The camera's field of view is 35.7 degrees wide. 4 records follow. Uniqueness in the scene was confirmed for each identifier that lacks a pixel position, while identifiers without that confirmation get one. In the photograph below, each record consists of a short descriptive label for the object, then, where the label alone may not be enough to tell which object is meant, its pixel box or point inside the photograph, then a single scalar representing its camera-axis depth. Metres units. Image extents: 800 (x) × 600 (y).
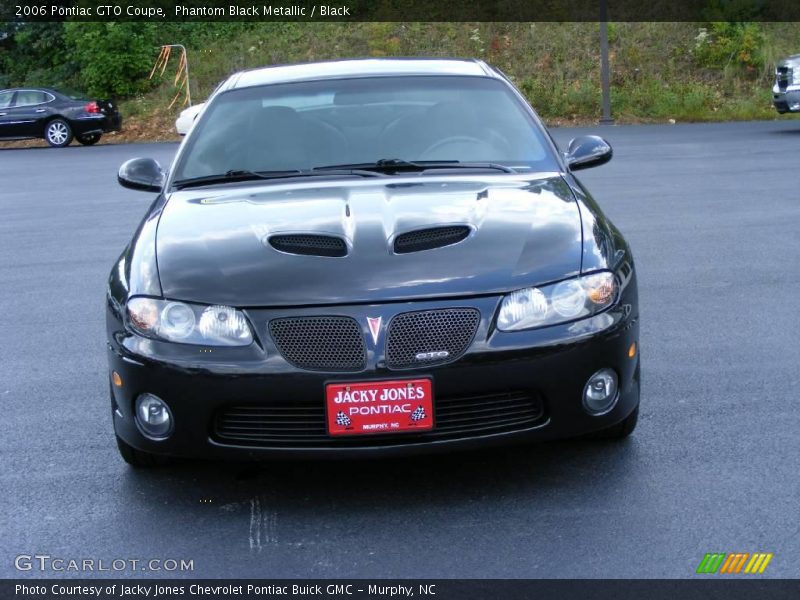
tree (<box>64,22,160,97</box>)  33.19
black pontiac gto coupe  3.89
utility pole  26.31
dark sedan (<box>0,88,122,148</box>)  27.92
